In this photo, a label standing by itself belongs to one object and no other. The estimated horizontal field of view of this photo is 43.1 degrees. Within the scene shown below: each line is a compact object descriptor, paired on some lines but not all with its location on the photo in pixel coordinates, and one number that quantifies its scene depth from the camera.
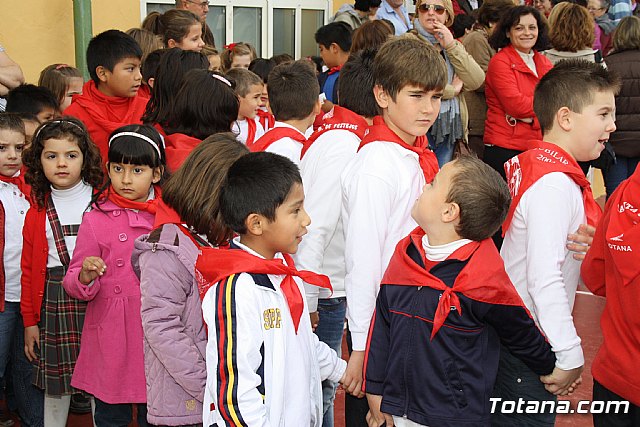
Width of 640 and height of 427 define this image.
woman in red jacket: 6.22
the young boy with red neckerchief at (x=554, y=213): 2.76
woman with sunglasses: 6.06
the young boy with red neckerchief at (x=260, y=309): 2.26
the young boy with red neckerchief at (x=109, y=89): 4.39
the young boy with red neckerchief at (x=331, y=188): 3.29
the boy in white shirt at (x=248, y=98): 4.99
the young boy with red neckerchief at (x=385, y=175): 2.83
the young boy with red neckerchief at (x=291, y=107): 3.69
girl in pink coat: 3.17
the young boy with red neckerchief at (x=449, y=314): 2.49
